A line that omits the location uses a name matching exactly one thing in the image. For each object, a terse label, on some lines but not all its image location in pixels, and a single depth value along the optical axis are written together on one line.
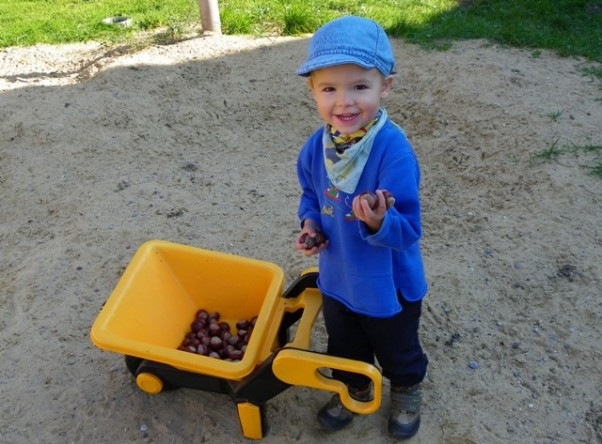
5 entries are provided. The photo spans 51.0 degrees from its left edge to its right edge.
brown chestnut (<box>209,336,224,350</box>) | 2.21
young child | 1.43
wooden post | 4.59
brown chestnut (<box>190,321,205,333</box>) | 2.30
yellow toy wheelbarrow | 1.81
